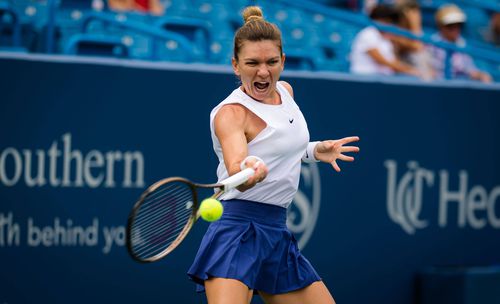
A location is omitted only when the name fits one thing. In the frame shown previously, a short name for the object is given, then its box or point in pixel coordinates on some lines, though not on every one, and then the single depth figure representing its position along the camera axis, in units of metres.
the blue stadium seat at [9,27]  13.65
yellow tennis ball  7.94
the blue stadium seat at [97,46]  14.00
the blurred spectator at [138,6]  16.33
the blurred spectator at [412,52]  17.86
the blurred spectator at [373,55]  16.87
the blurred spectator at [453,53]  18.75
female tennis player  8.87
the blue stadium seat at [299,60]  15.99
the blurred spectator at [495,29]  22.28
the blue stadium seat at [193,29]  15.53
